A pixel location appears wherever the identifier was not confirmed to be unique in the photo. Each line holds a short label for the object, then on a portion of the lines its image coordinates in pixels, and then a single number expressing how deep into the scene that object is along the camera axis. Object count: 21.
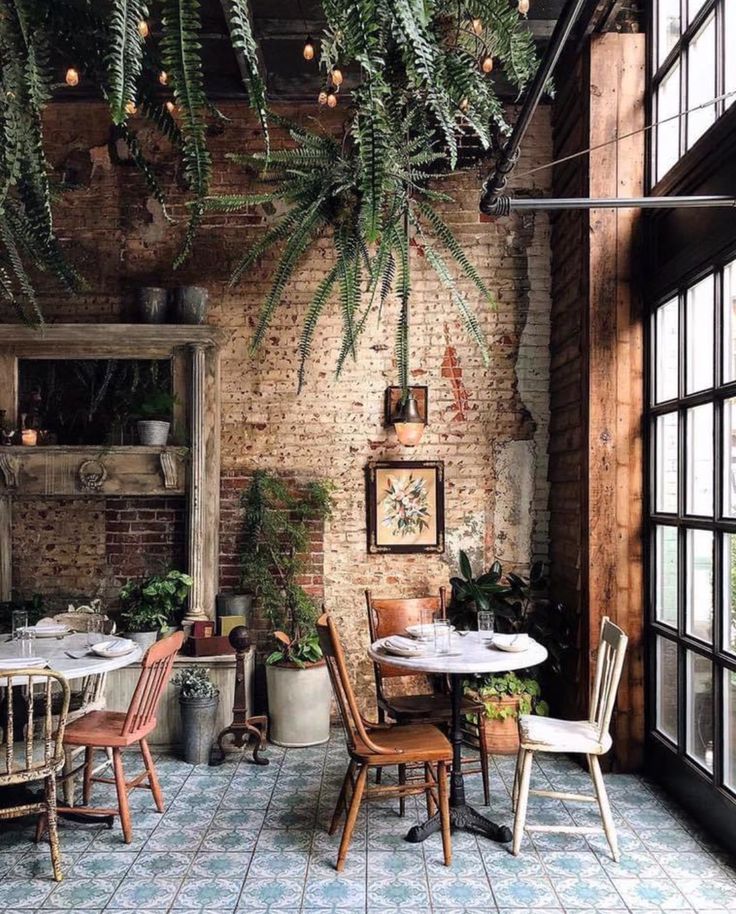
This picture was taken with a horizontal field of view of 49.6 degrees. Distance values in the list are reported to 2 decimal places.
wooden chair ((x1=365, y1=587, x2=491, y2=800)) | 3.81
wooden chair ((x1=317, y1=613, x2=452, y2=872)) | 3.10
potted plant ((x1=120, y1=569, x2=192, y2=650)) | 4.75
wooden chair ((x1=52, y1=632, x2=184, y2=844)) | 3.34
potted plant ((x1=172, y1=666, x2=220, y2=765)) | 4.36
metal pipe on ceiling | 1.29
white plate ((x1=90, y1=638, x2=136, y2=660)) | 3.55
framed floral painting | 5.15
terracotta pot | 4.48
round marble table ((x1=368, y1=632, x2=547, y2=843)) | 3.31
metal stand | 4.41
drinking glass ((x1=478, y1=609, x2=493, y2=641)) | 3.90
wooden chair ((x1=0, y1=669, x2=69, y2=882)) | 3.01
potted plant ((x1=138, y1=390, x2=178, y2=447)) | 4.89
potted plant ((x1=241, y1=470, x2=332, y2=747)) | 5.00
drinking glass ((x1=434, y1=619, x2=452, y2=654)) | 3.57
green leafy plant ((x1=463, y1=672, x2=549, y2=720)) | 4.52
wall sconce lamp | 4.93
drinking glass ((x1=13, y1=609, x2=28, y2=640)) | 3.82
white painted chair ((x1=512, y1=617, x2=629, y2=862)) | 3.24
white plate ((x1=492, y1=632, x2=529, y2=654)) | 3.53
